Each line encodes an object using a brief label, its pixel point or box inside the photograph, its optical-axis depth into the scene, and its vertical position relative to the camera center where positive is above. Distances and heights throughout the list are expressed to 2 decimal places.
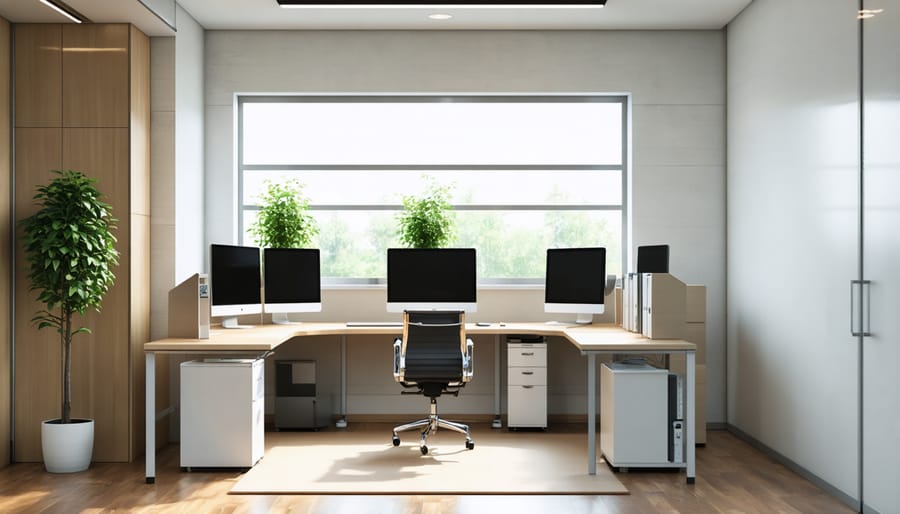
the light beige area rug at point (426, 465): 4.52 -1.34
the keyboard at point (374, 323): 6.00 -0.56
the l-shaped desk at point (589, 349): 4.64 -0.58
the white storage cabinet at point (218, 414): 4.87 -1.00
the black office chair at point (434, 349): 5.23 -0.65
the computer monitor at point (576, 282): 5.85 -0.23
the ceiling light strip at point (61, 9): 4.78 +1.46
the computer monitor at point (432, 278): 6.01 -0.21
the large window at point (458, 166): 6.51 +0.68
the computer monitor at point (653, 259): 5.50 -0.06
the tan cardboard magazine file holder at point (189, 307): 4.96 -0.36
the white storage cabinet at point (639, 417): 4.77 -0.99
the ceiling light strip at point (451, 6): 5.62 +1.72
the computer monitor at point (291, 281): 5.91 -0.24
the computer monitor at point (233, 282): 5.44 -0.23
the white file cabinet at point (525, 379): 6.04 -0.97
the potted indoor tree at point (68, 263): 4.84 -0.09
